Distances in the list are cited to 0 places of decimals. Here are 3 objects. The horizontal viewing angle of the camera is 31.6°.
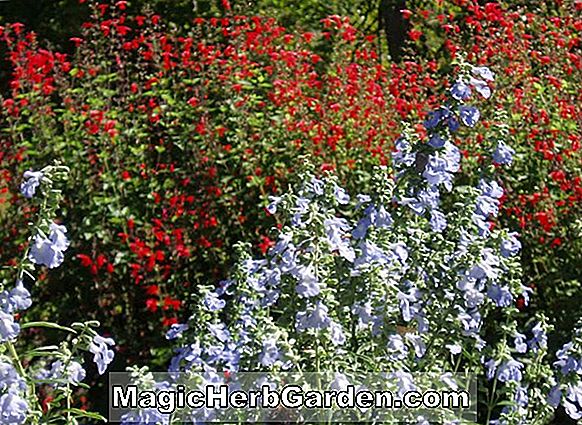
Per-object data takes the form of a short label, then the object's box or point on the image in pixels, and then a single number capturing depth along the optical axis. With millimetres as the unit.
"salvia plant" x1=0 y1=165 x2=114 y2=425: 2234
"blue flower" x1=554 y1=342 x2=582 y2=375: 2842
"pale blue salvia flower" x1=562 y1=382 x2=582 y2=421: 2869
